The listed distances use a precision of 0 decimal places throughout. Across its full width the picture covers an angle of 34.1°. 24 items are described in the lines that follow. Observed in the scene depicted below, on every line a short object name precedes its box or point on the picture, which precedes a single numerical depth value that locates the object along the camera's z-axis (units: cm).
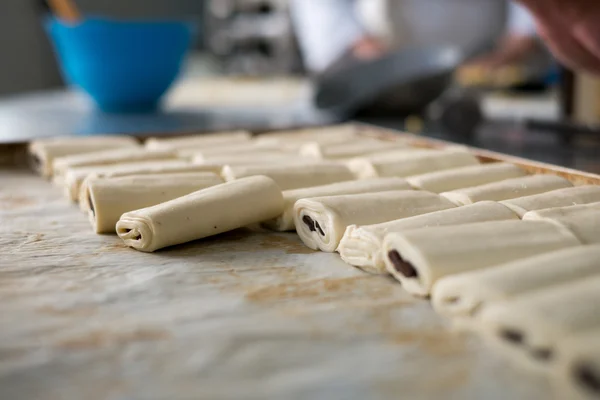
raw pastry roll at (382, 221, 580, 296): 49
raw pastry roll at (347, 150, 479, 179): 68
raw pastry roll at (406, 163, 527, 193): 64
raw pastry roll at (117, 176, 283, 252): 56
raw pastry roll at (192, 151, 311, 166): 70
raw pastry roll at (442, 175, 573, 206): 60
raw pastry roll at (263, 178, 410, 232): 60
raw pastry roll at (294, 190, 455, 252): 56
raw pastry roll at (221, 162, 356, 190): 66
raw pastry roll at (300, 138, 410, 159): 74
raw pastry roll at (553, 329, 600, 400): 40
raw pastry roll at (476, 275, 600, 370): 43
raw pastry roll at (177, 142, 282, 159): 74
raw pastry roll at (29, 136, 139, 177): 75
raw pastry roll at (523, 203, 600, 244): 52
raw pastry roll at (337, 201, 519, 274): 52
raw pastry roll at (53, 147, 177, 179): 70
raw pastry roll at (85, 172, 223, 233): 59
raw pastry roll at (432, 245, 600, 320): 46
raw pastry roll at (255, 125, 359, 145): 82
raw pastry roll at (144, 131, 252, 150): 79
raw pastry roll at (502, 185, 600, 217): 57
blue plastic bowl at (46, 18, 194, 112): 99
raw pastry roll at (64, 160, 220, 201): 66
